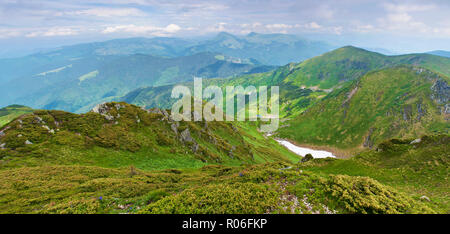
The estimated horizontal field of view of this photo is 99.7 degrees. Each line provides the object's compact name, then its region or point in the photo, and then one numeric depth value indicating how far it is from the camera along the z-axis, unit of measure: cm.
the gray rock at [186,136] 7475
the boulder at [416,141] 4479
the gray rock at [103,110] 6525
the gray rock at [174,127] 7575
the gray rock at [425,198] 2325
